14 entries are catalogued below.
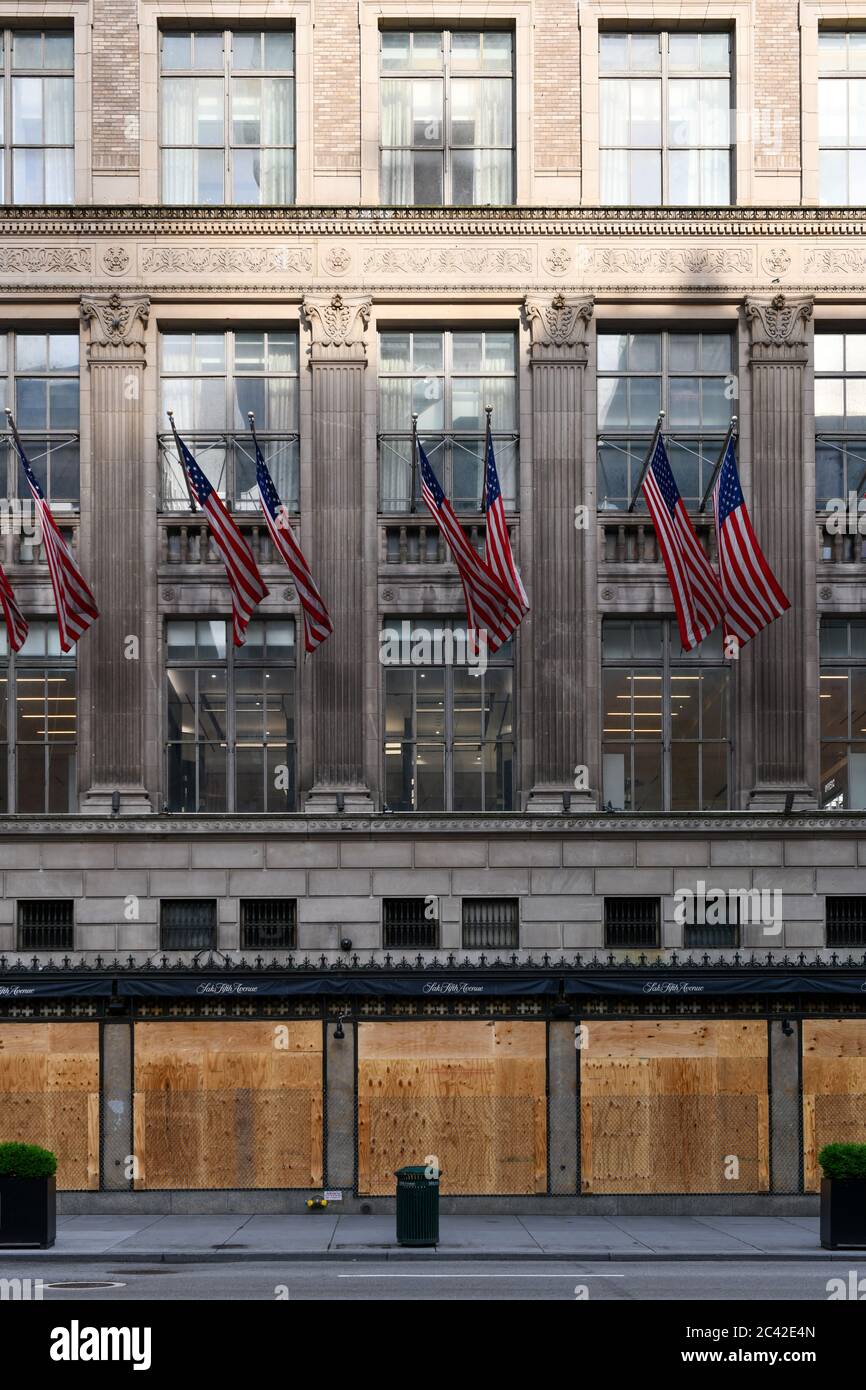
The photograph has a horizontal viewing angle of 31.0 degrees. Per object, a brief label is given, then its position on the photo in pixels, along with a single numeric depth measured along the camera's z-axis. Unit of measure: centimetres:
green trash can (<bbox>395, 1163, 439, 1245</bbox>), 2095
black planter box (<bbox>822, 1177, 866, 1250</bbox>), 2022
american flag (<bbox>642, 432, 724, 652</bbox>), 2380
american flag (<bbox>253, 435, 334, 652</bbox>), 2430
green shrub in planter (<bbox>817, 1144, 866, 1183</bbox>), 1989
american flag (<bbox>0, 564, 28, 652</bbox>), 2520
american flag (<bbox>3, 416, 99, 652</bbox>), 2441
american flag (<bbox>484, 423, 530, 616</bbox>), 2403
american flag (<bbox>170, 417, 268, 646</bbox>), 2436
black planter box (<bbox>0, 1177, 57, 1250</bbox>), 2003
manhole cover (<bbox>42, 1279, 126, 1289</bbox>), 1738
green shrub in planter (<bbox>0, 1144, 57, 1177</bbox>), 1970
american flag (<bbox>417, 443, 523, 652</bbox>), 2411
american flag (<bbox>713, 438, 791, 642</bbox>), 2338
